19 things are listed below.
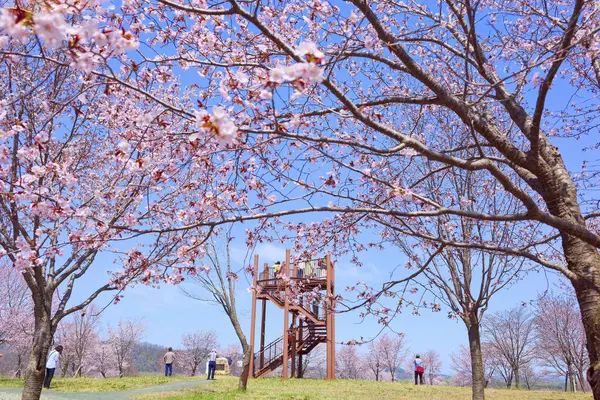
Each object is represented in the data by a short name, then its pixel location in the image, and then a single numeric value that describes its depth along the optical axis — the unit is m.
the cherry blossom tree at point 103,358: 42.69
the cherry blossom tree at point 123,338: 42.09
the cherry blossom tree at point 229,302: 12.19
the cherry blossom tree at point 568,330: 27.25
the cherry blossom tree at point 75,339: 34.03
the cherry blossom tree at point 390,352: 47.56
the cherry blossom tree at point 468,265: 8.24
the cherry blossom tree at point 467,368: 39.31
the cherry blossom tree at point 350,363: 50.69
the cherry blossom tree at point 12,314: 24.28
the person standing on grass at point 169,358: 19.52
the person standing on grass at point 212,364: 18.31
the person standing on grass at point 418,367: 19.89
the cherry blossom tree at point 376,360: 48.25
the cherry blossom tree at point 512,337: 32.81
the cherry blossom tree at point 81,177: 3.51
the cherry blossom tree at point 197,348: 47.31
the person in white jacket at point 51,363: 12.52
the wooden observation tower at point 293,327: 17.02
